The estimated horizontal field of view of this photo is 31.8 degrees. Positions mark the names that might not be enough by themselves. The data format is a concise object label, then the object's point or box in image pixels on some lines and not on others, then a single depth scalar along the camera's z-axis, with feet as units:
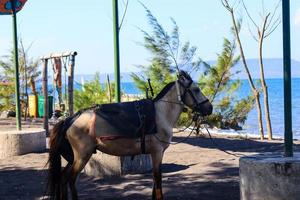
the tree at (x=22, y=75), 84.58
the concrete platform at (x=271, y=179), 17.69
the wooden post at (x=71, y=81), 40.06
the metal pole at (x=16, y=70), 41.63
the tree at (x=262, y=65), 52.39
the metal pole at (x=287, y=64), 18.58
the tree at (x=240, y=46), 52.60
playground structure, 40.37
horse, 22.56
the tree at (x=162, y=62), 49.55
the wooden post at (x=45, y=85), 48.91
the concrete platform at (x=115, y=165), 30.63
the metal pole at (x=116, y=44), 31.78
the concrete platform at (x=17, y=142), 39.78
